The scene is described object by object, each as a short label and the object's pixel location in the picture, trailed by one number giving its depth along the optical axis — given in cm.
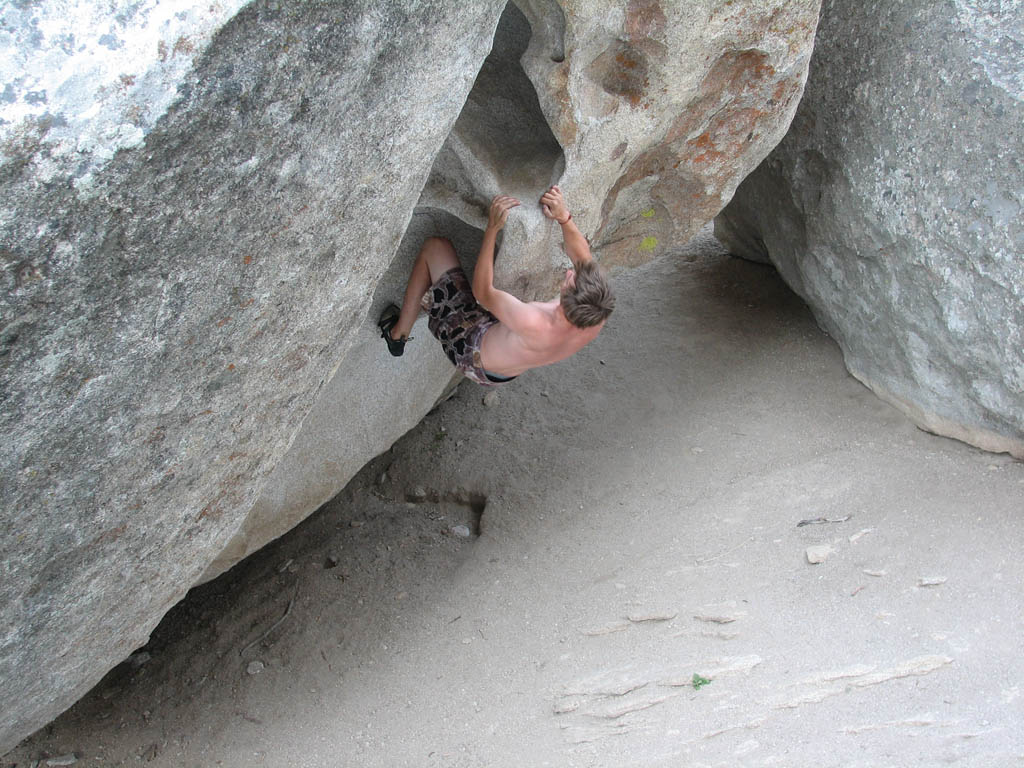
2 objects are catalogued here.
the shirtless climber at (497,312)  277
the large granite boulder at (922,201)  298
